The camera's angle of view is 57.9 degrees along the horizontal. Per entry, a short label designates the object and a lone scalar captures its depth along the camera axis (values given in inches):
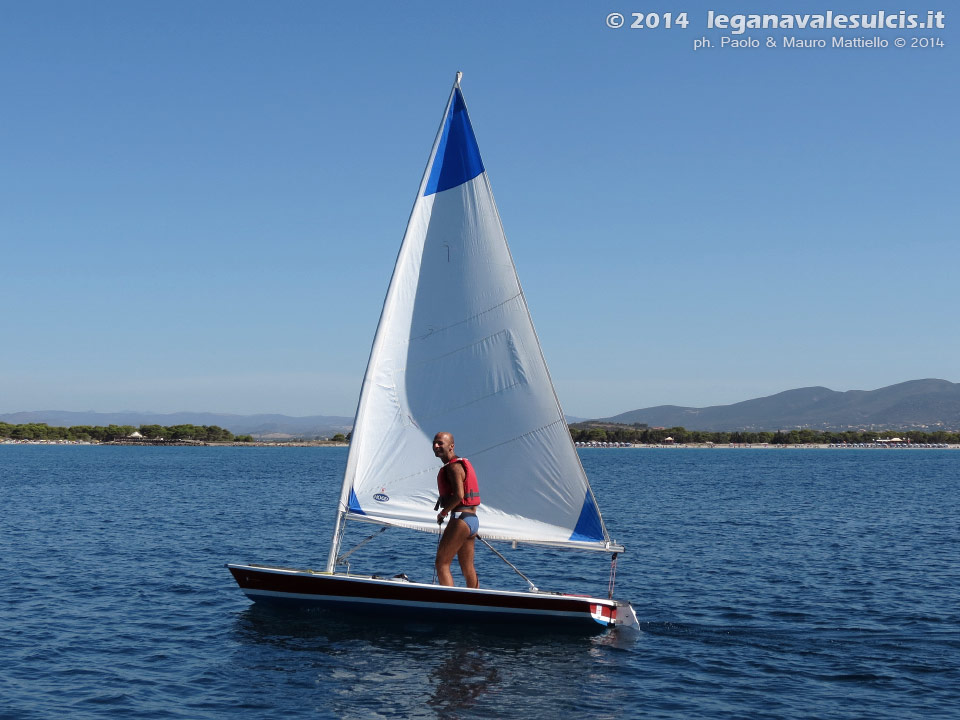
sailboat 692.1
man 652.7
